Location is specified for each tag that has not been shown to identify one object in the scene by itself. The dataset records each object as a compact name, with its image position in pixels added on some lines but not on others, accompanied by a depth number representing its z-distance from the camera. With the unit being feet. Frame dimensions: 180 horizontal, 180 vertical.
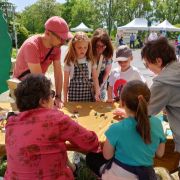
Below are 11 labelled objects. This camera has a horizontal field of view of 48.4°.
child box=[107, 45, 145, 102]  7.23
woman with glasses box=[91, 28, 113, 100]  7.76
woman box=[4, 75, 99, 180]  3.81
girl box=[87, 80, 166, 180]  3.94
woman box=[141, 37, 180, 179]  4.43
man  5.95
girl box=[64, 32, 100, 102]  7.06
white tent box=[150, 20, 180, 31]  57.86
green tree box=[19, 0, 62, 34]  114.02
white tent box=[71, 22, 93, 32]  85.54
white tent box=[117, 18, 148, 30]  57.90
